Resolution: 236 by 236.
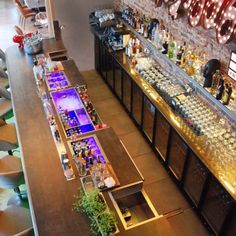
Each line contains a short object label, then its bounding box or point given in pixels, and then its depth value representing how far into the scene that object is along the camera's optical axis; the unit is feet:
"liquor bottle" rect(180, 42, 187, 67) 14.96
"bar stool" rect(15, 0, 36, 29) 29.48
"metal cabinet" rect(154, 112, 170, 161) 15.03
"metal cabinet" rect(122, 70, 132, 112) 18.70
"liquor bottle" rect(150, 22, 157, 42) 17.06
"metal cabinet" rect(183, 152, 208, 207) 12.53
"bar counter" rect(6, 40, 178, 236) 9.18
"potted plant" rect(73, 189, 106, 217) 9.26
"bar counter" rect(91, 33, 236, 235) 11.57
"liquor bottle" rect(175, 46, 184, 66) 15.02
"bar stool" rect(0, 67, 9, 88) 19.24
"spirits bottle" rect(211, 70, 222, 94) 12.72
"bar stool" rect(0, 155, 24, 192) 11.27
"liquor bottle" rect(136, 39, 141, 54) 19.34
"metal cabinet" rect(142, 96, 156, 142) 16.22
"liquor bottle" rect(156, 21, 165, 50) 16.48
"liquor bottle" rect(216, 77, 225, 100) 12.45
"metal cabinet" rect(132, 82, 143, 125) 17.33
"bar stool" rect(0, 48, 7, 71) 20.04
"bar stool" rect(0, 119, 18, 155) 14.25
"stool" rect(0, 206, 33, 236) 10.95
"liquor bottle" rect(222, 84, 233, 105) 12.22
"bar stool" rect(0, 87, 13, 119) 16.92
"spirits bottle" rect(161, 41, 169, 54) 16.09
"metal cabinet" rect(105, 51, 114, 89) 20.92
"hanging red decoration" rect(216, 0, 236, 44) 10.42
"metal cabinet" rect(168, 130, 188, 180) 13.71
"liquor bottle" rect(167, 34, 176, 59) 15.74
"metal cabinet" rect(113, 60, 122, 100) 19.79
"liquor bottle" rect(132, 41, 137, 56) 19.21
